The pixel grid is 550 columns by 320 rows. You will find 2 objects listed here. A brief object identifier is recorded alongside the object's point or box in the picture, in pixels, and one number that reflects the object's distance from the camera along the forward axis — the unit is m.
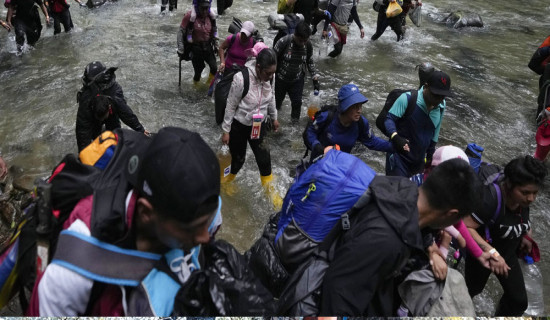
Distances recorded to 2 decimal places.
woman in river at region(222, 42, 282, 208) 4.68
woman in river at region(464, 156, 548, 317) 2.92
